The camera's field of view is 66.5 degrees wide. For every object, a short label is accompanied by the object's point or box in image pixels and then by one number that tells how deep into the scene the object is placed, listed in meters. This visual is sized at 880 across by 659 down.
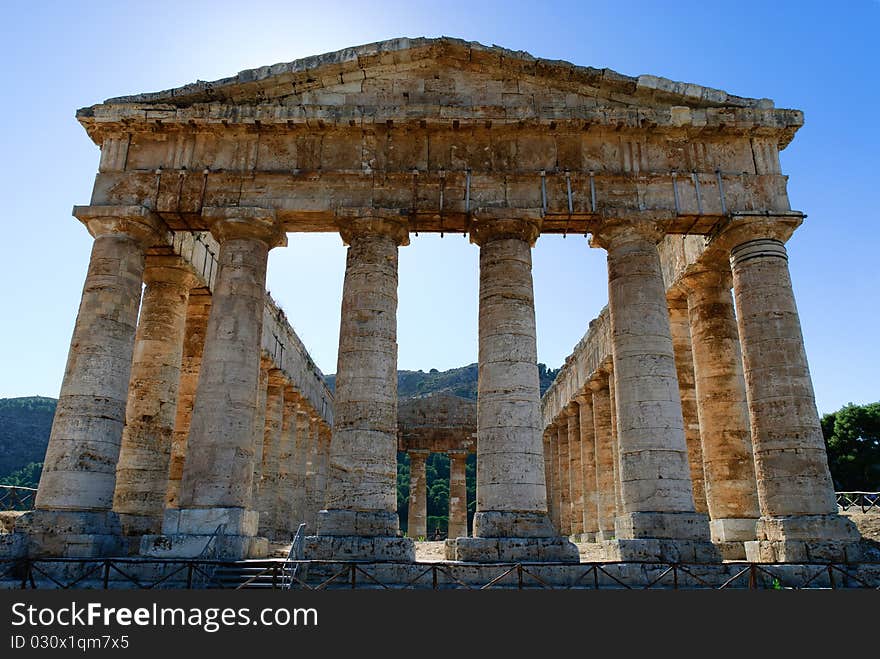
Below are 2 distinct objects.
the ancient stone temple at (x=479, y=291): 15.84
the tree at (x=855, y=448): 47.38
